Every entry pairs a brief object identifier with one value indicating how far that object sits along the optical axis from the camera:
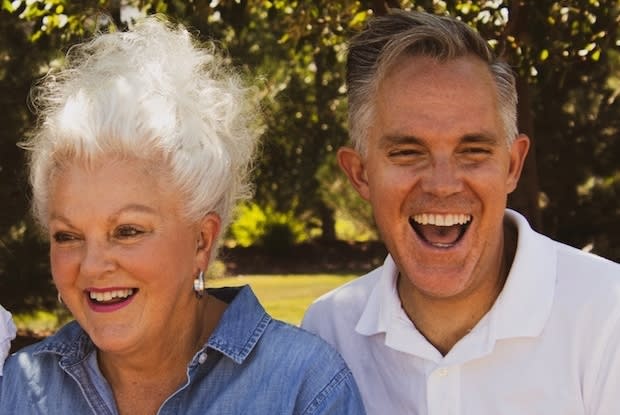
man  2.61
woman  2.37
